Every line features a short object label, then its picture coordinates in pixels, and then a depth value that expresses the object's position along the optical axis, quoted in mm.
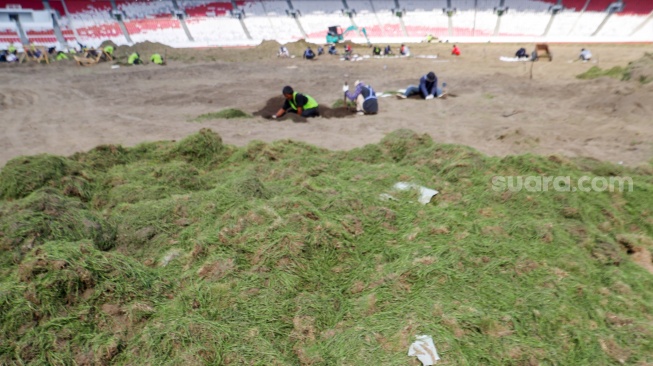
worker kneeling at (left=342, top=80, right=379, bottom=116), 12570
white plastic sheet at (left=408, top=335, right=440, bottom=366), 3252
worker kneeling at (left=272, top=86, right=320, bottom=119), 12281
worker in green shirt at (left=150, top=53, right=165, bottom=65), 25188
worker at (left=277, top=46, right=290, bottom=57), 27242
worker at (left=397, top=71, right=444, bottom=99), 14153
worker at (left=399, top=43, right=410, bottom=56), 25891
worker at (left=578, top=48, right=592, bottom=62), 20828
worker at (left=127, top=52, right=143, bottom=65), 25281
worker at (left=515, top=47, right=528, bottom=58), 22625
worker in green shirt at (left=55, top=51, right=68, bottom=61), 28392
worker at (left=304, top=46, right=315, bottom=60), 26234
